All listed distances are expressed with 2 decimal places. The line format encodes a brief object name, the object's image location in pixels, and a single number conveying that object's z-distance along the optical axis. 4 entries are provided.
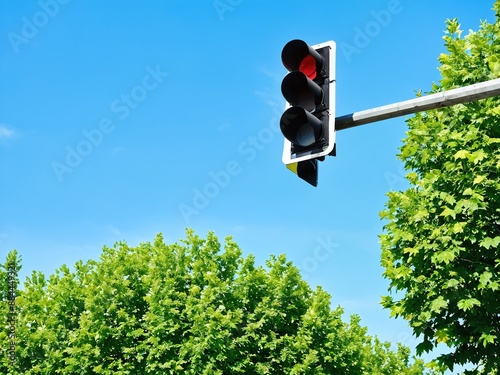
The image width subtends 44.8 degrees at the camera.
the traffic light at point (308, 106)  6.30
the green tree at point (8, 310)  33.69
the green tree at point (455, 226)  17.12
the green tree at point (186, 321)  29.39
